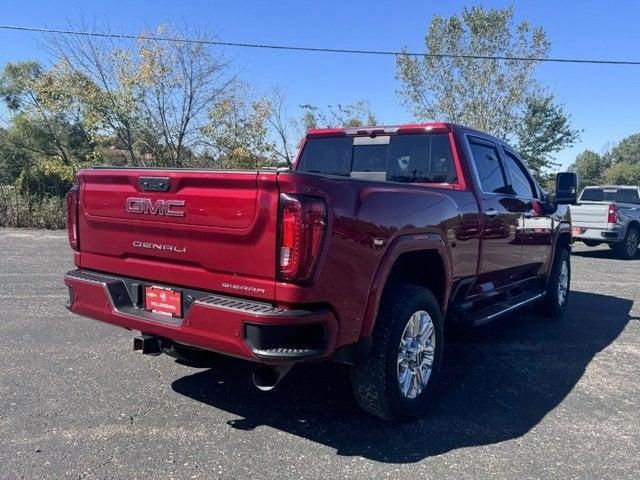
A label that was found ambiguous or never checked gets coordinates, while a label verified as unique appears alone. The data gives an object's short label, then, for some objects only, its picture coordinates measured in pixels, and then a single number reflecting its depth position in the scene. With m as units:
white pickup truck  13.42
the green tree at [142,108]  17.77
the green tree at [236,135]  18.97
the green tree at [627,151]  80.69
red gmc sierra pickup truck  2.98
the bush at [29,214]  17.86
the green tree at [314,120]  25.96
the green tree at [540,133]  26.84
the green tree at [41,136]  18.91
